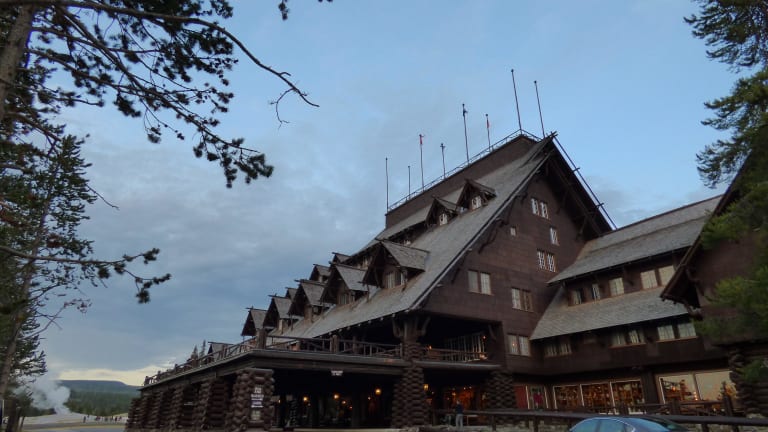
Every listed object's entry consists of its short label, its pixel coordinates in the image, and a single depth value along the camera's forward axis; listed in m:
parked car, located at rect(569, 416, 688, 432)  9.57
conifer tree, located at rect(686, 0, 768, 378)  12.88
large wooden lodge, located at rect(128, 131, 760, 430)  24.22
